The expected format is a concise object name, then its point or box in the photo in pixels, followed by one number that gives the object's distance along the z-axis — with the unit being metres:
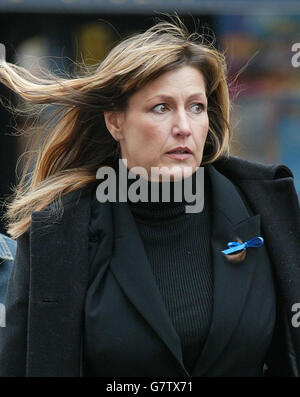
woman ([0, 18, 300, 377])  4.84
